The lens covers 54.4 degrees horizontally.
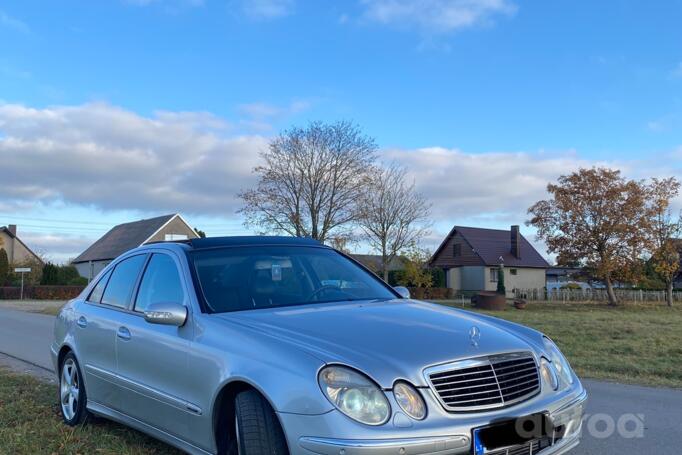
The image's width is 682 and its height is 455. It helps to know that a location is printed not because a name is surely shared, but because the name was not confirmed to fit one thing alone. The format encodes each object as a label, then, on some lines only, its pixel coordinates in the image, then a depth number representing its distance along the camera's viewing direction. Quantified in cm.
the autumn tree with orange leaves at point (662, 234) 3781
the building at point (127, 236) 6819
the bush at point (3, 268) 5175
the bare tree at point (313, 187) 4753
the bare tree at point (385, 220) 4950
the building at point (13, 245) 7225
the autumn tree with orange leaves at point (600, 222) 3738
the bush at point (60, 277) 5191
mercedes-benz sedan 320
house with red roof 6241
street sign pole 4658
